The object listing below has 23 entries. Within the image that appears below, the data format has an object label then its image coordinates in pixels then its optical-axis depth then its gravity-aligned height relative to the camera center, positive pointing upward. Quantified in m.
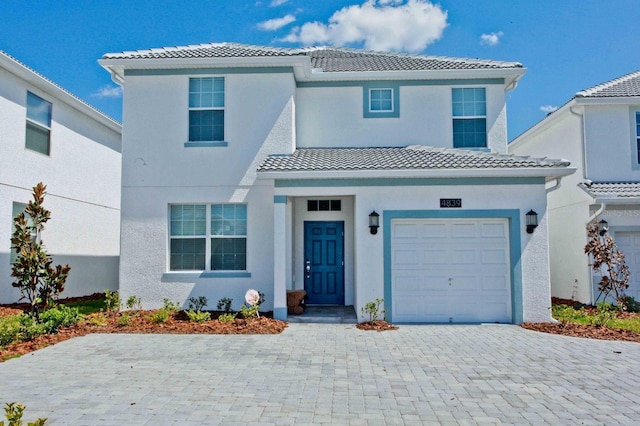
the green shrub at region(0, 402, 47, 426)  3.04 -1.13
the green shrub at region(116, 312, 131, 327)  10.51 -1.72
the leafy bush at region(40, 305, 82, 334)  9.64 -1.56
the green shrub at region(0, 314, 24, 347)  8.67 -1.65
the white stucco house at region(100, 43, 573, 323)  11.09 +1.42
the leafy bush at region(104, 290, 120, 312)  11.98 -1.48
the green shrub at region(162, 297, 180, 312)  11.56 -1.54
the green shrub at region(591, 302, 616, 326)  10.78 -1.72
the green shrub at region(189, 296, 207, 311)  11.80 -1.48
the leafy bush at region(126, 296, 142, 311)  11.90 -1.50
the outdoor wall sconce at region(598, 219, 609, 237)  13.29 +0.42
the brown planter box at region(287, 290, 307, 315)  11.81 -1.48
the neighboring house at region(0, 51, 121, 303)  12.99 +2.23
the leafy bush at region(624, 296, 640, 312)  13.01 -1.71
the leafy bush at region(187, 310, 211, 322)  10.74 -1.66
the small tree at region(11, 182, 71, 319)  9.56 -0.43
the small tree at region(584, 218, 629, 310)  12.14 -0.51
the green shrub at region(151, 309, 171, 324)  10.73 -1.67
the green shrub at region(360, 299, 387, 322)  10.73 -1.52
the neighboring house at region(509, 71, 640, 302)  13.63 +1.79
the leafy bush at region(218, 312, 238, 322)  10.74 -1.69
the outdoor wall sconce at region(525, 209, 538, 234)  10.92 +0.48
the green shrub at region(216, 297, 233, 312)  11.70 -1.51
